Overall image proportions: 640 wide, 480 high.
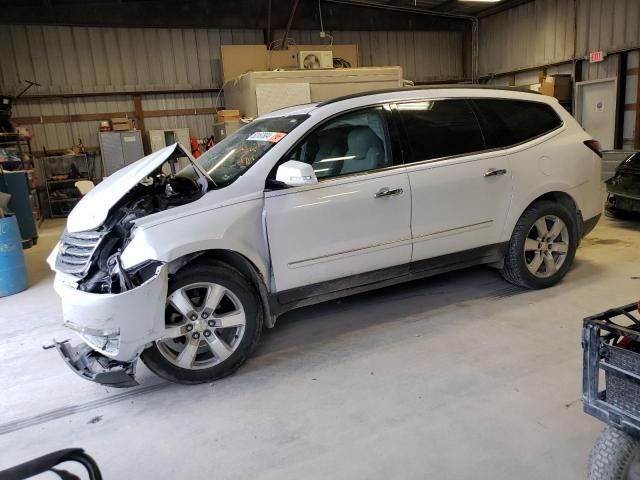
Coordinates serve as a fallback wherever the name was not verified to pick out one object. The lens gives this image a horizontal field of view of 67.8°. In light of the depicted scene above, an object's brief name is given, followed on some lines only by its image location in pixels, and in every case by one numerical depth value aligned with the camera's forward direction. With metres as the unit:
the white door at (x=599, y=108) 10.45
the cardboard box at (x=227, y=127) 8.87
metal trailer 1.45
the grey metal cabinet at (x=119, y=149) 10.31
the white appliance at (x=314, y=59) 9.59
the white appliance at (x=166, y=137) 10.65
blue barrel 4.74
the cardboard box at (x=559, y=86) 10.94
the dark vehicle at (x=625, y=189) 5.63
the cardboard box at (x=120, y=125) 10.46
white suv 2.53
